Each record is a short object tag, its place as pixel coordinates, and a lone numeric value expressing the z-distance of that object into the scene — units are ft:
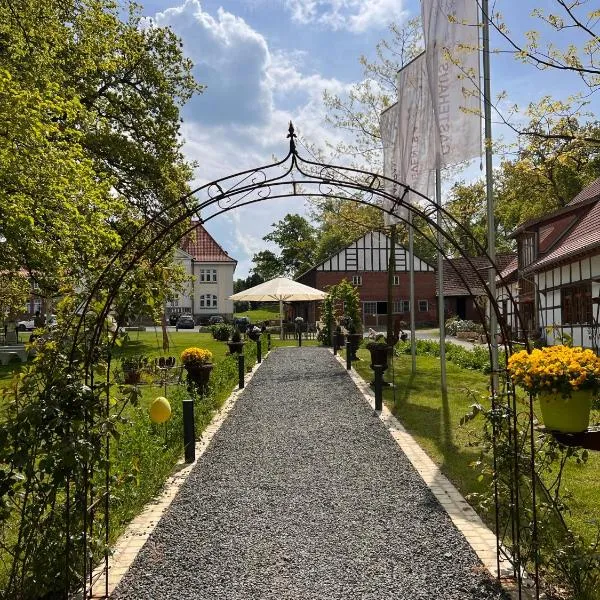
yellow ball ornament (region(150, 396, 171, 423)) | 20.27
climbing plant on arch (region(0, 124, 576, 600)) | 11.09
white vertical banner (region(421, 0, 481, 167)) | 30.35
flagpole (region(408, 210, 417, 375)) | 49.71
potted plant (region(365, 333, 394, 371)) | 46.32
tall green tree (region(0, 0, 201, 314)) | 33.01
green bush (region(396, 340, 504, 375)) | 57.98
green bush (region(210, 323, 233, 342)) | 91.09
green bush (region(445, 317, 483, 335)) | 107.72
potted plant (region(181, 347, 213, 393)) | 38.27
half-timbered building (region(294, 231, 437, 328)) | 146.00
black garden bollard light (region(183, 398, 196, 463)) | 24.11
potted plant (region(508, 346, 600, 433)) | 11.21
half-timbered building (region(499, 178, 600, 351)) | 60.29
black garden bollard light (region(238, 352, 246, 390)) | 45.70
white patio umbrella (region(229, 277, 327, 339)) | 82.23
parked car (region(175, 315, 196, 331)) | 152.97
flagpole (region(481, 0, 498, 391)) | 29.45
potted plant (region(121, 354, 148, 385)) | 40.98
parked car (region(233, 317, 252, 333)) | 124.47
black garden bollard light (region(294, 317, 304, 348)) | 90.45
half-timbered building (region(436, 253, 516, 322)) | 135.64
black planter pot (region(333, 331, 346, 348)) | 71.55
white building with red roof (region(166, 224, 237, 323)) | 177.78
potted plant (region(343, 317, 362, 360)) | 64.82
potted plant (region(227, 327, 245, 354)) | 62.00
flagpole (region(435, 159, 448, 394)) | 39.99
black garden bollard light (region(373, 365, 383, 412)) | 35.42
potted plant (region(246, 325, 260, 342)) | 82.33
